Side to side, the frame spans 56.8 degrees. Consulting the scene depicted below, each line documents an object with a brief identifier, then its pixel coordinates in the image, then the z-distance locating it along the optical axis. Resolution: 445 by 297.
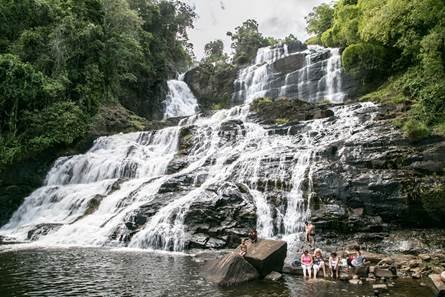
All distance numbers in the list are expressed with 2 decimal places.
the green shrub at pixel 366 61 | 35.53
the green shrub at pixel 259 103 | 35.97
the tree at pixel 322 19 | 54.91
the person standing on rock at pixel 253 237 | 16.41
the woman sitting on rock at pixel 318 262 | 14.33
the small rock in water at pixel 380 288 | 12.41
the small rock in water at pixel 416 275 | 13.66
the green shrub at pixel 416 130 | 21.45
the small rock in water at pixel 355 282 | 13.37
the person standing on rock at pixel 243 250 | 14.87
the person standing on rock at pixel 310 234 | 18.11
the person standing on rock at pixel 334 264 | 14.22
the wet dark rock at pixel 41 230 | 22.58
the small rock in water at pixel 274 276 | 14.08
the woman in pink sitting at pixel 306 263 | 14.40
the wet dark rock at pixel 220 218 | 19.24
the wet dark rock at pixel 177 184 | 23.94
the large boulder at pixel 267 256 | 14.38
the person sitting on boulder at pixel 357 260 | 14.39
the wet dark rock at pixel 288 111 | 31.03
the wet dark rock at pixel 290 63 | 45.12
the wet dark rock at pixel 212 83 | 52.19
